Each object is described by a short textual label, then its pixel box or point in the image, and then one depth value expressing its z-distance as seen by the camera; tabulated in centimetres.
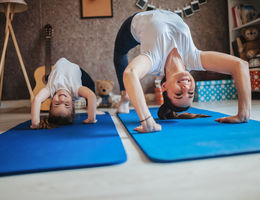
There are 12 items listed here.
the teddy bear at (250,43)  289
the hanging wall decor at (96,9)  330
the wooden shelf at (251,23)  274
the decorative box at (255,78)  272
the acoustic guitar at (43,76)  288
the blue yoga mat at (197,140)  79
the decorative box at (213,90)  301
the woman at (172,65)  117
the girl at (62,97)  158
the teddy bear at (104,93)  297
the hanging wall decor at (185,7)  335
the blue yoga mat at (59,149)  77
